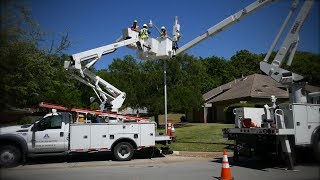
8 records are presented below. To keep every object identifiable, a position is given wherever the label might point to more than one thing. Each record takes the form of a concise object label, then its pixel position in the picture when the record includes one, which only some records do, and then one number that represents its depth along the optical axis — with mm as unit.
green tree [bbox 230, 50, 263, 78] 53488
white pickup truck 8701
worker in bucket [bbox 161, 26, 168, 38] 12003
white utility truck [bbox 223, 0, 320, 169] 7046
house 27866
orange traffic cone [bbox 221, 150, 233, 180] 6029
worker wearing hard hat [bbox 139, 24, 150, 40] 11836
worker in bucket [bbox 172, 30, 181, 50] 12515
